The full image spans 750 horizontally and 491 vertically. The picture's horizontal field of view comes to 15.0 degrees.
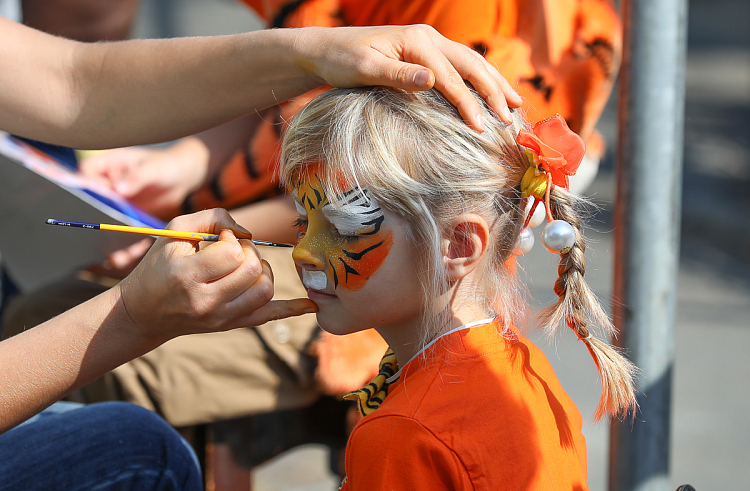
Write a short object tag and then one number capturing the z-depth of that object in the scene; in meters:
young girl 1.93
